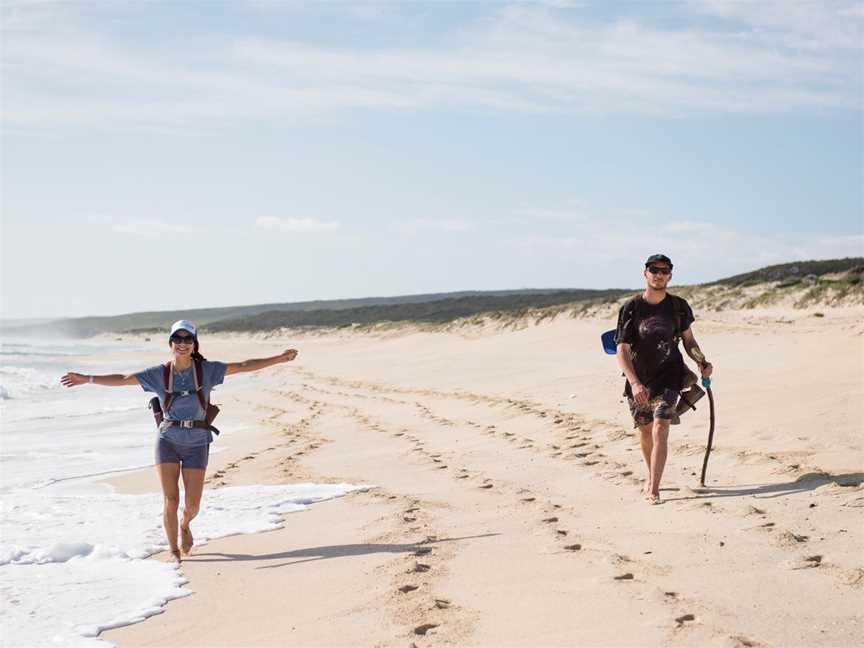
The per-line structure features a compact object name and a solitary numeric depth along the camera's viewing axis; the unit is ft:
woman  21.42
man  24.73
